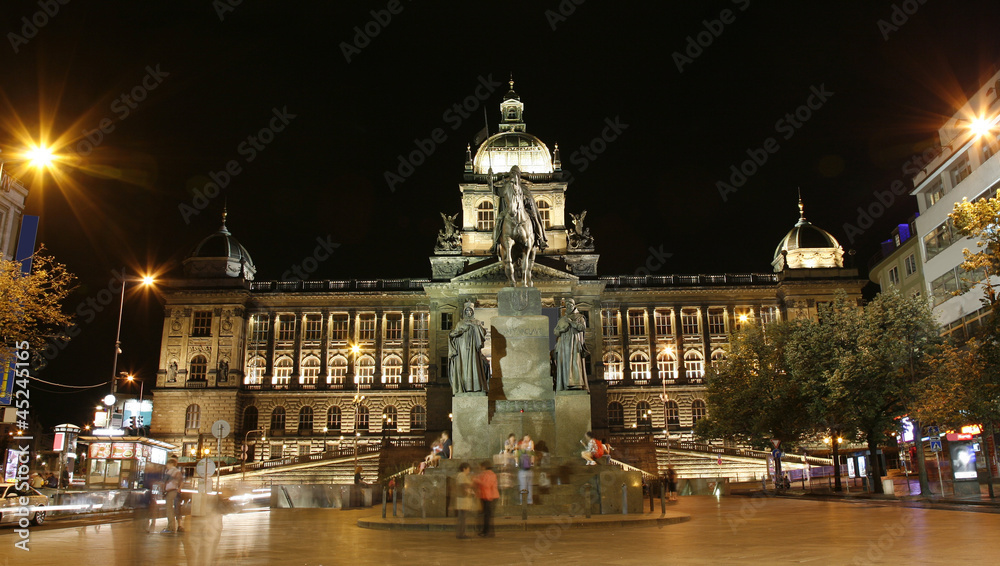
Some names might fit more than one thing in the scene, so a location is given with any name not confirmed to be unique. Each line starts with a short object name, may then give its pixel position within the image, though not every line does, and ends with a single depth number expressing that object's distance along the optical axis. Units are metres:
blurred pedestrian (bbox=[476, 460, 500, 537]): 13.62
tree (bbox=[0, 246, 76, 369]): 25.45
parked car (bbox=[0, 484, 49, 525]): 20.85
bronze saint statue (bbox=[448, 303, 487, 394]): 18.52
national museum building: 70.12
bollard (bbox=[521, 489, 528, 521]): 16.08
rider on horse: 20.47
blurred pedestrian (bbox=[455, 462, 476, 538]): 13.63
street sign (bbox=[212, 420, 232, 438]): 20.20
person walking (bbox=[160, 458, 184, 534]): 16.80
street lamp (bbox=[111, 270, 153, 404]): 32.62
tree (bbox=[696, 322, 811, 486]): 40.38
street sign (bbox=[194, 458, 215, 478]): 16.31
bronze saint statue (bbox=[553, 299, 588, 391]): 18.56
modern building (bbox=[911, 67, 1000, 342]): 40.34
